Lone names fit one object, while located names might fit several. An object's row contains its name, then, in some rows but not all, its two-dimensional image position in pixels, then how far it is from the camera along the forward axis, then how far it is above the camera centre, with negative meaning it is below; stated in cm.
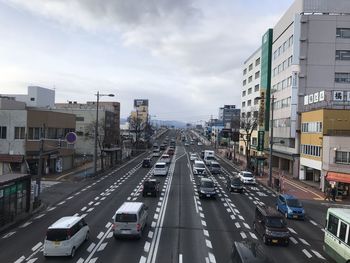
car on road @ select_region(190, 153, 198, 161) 8719 -537
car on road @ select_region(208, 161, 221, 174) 6575 -559
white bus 1911 -470
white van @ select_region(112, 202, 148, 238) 2352 -526
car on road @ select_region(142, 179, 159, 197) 4016 -561
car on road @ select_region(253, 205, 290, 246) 2399 -542
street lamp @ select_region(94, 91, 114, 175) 5472 -351
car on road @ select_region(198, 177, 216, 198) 3962 -539
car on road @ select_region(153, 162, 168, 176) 5825 -545
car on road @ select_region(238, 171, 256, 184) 5381 -568
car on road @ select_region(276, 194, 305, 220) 3266 -571
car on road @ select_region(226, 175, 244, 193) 4572 -572
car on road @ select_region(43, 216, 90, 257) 2009 -544
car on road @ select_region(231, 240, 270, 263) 1590 -467
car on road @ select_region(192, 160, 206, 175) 6250 -557
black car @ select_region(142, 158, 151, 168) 7175 -578
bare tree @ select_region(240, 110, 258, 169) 7147 +297
